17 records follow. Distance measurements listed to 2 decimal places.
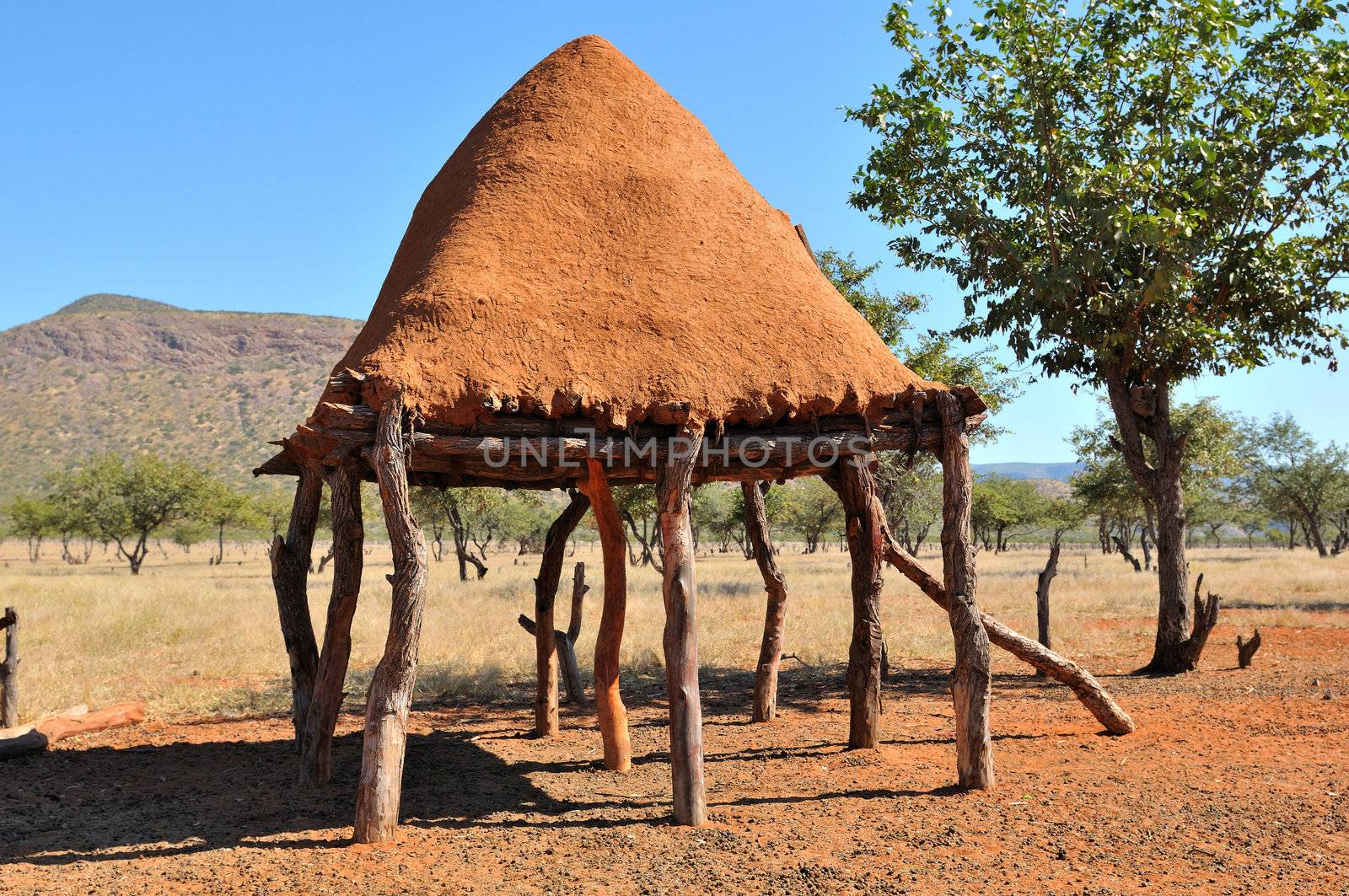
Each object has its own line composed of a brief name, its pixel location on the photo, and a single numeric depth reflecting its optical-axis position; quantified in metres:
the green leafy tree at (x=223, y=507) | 37.00
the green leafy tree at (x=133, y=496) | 35.28
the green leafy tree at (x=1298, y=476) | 38.03
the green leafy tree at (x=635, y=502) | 24.03
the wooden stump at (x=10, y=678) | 10.05
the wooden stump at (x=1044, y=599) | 14.30
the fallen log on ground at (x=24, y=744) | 8.93
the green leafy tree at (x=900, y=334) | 15.62
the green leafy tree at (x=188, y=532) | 42.59
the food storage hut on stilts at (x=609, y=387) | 6.76
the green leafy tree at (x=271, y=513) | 41.26
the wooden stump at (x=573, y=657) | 12.08
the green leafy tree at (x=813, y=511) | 41.69
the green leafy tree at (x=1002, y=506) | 39.53
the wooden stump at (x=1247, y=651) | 13.45
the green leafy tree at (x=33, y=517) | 39.81
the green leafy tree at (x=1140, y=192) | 11.78
